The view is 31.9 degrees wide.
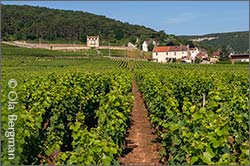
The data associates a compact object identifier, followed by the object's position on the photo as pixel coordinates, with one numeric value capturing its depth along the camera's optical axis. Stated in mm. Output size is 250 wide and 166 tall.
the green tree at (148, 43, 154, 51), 156125
